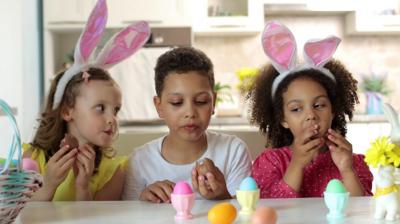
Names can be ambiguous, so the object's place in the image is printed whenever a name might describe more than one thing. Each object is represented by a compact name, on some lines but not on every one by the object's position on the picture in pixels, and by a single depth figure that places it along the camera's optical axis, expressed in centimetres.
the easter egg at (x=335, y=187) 77
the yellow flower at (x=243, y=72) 358
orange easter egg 71
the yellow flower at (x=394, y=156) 75
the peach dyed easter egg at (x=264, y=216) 69
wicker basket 69
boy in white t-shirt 132
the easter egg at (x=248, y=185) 80
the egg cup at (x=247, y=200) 80
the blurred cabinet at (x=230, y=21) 377
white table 77
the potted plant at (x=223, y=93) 374
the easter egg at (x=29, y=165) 81
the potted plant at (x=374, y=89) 383
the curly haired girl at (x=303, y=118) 121
